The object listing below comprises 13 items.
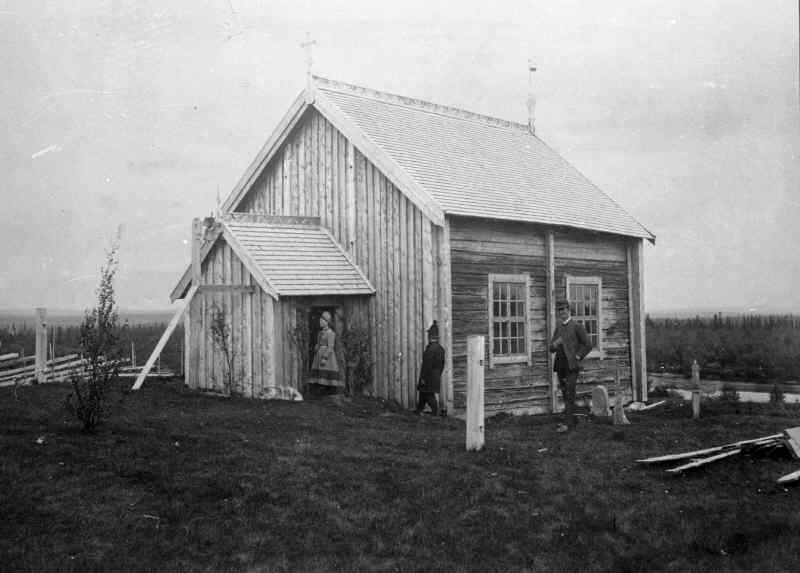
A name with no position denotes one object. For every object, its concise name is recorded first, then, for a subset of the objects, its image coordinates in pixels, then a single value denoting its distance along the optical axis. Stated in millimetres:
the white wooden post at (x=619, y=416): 14344
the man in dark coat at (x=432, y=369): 15375
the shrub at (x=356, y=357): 17130
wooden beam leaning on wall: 16047
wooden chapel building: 16375
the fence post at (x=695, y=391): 15539
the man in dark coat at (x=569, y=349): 13633
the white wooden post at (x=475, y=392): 10875
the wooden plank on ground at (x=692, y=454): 9898
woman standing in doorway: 16672
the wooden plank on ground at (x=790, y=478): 8594
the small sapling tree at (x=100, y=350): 10898
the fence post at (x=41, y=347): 18297
